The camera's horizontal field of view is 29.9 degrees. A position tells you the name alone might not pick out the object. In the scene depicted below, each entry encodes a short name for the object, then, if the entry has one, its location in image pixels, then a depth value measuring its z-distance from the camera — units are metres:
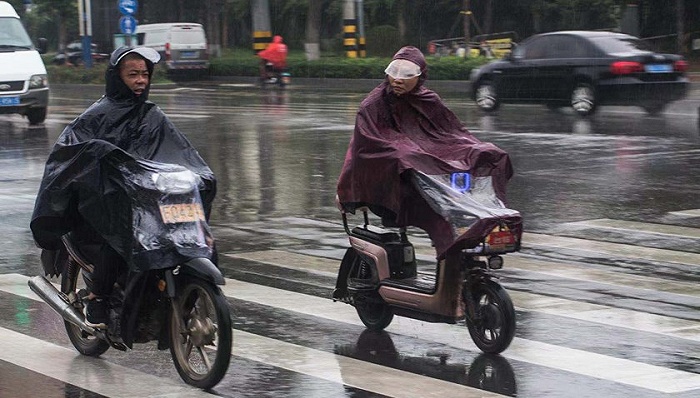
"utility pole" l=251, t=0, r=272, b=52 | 46.81
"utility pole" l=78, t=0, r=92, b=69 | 45.34
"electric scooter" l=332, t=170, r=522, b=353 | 6.61
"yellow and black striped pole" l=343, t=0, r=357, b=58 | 43.81
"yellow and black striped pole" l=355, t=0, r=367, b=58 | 45.59
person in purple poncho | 6.90
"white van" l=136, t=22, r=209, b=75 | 45.41
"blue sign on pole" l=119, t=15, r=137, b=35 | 37.38
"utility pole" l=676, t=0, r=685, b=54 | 39.00
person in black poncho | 6.36
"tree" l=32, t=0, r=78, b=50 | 59.03
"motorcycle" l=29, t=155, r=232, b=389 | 5.95
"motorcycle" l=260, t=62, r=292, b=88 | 38.28
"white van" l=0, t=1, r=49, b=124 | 22.92
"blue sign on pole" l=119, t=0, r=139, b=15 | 36.81
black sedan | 22.83
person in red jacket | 37.84
